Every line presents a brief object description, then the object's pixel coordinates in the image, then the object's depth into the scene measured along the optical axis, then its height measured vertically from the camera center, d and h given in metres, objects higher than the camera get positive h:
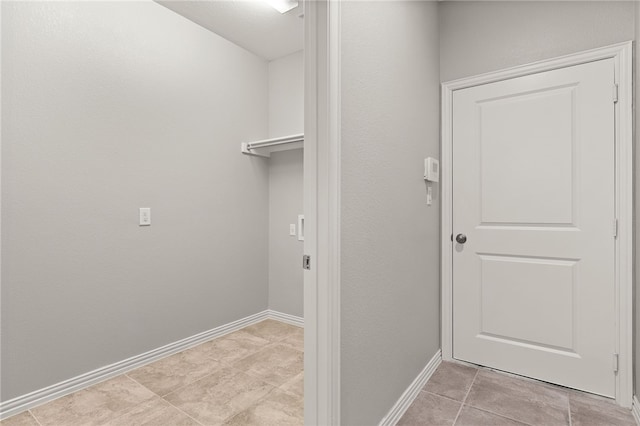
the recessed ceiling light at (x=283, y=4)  2.52 +1.60
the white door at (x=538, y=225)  1.95 -0.10
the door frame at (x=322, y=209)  1.26 +0.01
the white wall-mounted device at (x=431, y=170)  2.20 +0.28
